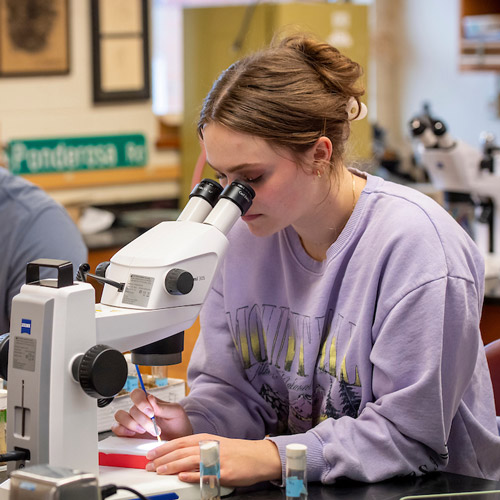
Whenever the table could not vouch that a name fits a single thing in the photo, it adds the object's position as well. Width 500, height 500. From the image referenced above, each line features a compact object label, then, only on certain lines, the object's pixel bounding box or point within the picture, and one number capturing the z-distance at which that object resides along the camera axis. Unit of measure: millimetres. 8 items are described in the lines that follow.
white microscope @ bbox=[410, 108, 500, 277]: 4334
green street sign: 5931
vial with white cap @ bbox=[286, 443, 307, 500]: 2697
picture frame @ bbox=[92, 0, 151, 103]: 6158
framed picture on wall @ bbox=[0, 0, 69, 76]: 5789
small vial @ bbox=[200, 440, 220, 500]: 2712
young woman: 2806
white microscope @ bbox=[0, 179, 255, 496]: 2670
